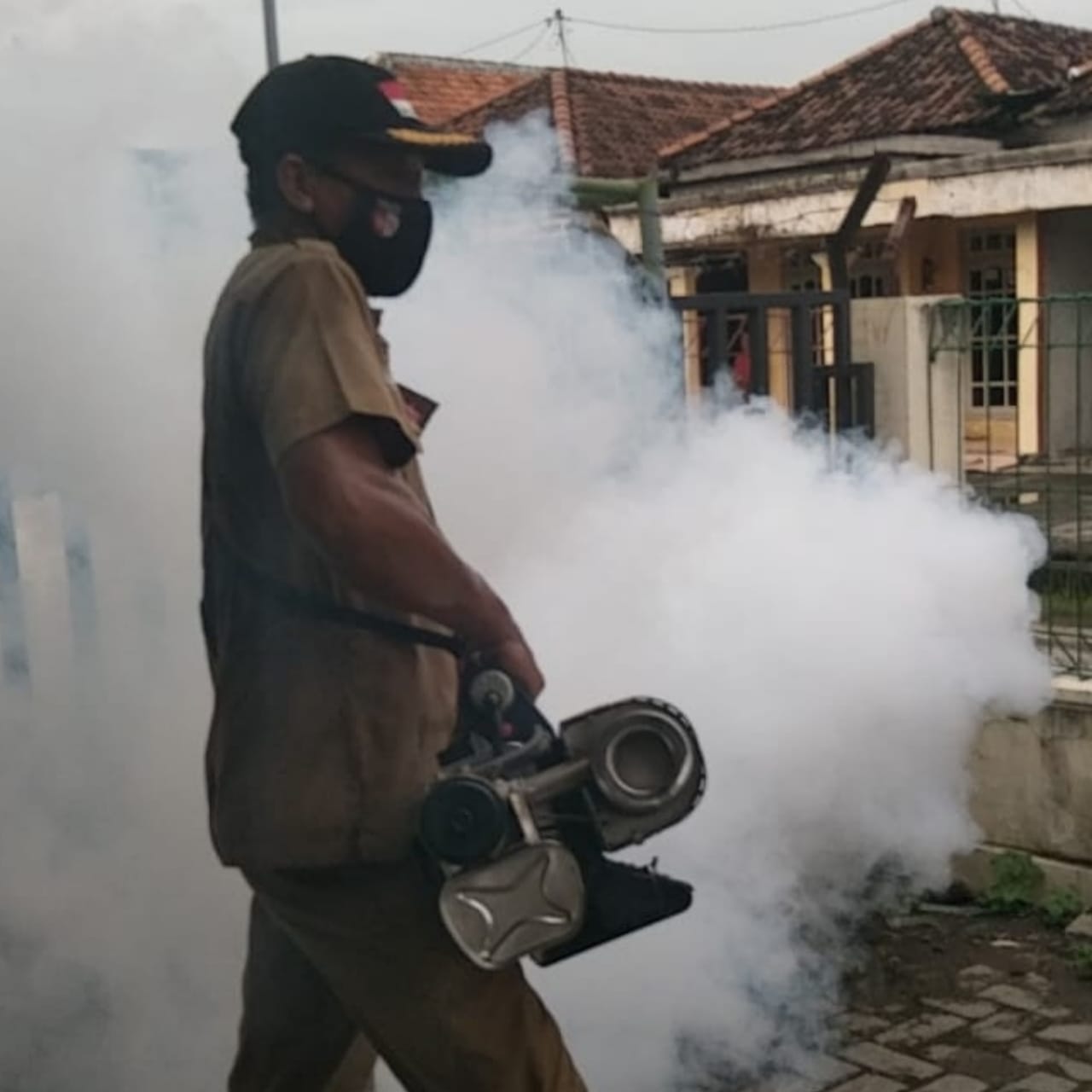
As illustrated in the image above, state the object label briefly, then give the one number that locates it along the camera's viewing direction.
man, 2.34
